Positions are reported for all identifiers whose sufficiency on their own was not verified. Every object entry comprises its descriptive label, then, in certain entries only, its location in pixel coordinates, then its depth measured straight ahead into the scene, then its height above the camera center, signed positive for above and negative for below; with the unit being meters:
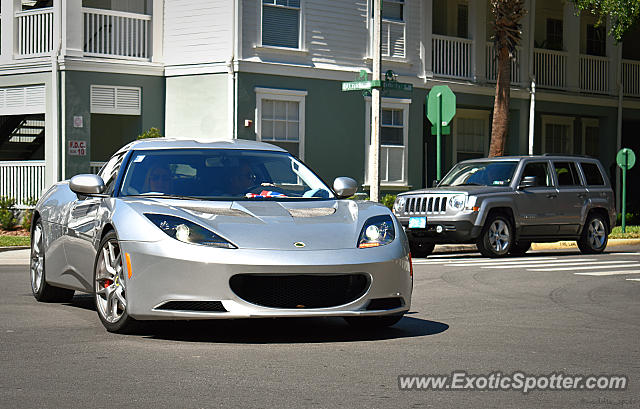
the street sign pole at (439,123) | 22.08 +0.62
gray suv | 18.39 -0.93
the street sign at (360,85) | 22.22 +1.40
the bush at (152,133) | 23.97 +0.39
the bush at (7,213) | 24.66 -1.50
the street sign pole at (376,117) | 22.84 +0.78
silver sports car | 7.80 -0.69
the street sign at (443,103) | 21.94 +1.03
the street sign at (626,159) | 26.14 -0.09
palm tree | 27.45 +2.53
